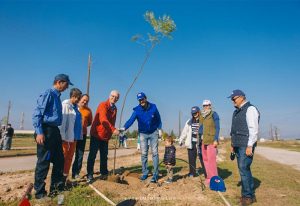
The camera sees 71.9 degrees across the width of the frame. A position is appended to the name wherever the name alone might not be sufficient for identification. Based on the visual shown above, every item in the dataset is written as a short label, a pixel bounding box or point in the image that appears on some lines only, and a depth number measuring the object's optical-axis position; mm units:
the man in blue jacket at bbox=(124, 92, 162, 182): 5660
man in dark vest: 4213
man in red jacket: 5453
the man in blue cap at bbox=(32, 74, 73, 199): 3962
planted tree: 6025
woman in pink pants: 5484
